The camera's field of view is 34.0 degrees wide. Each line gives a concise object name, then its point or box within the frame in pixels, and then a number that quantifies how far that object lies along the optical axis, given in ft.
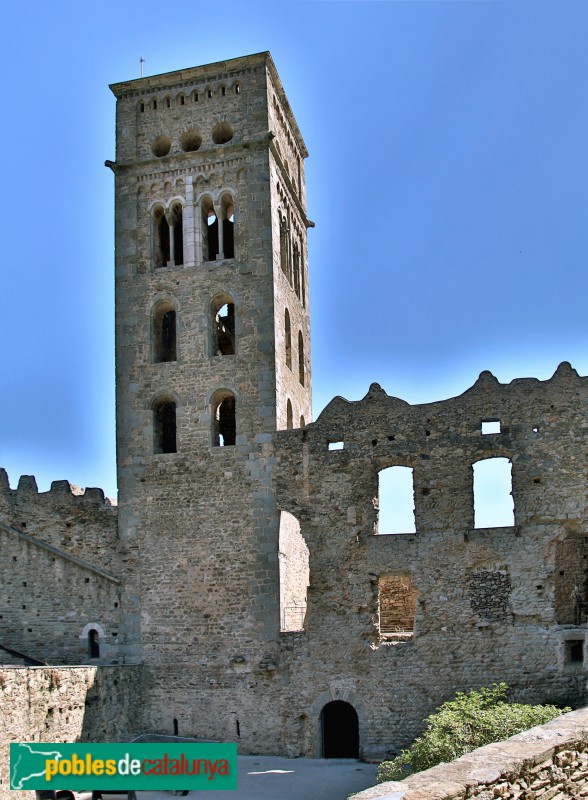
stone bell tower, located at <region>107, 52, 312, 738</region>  70.28
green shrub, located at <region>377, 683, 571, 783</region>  53.21
